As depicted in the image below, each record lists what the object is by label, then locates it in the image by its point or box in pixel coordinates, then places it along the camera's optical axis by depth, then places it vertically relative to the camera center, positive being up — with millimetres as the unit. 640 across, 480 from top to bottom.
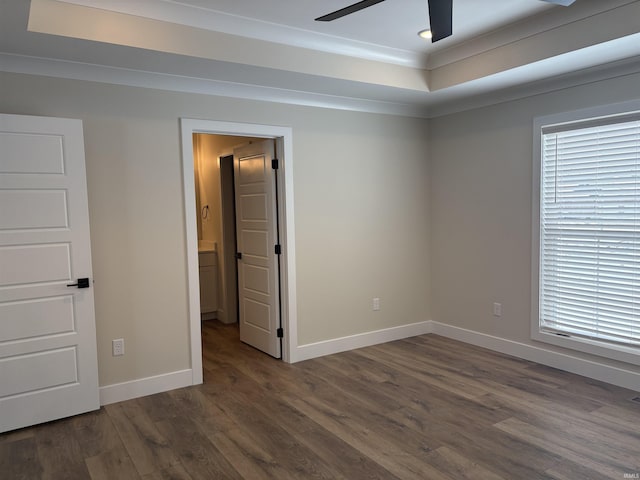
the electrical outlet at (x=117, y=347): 3641 -1062
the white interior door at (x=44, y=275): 3117 -440
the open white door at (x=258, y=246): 4539 -398
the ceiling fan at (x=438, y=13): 2285 +958
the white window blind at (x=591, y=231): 3668 -253
